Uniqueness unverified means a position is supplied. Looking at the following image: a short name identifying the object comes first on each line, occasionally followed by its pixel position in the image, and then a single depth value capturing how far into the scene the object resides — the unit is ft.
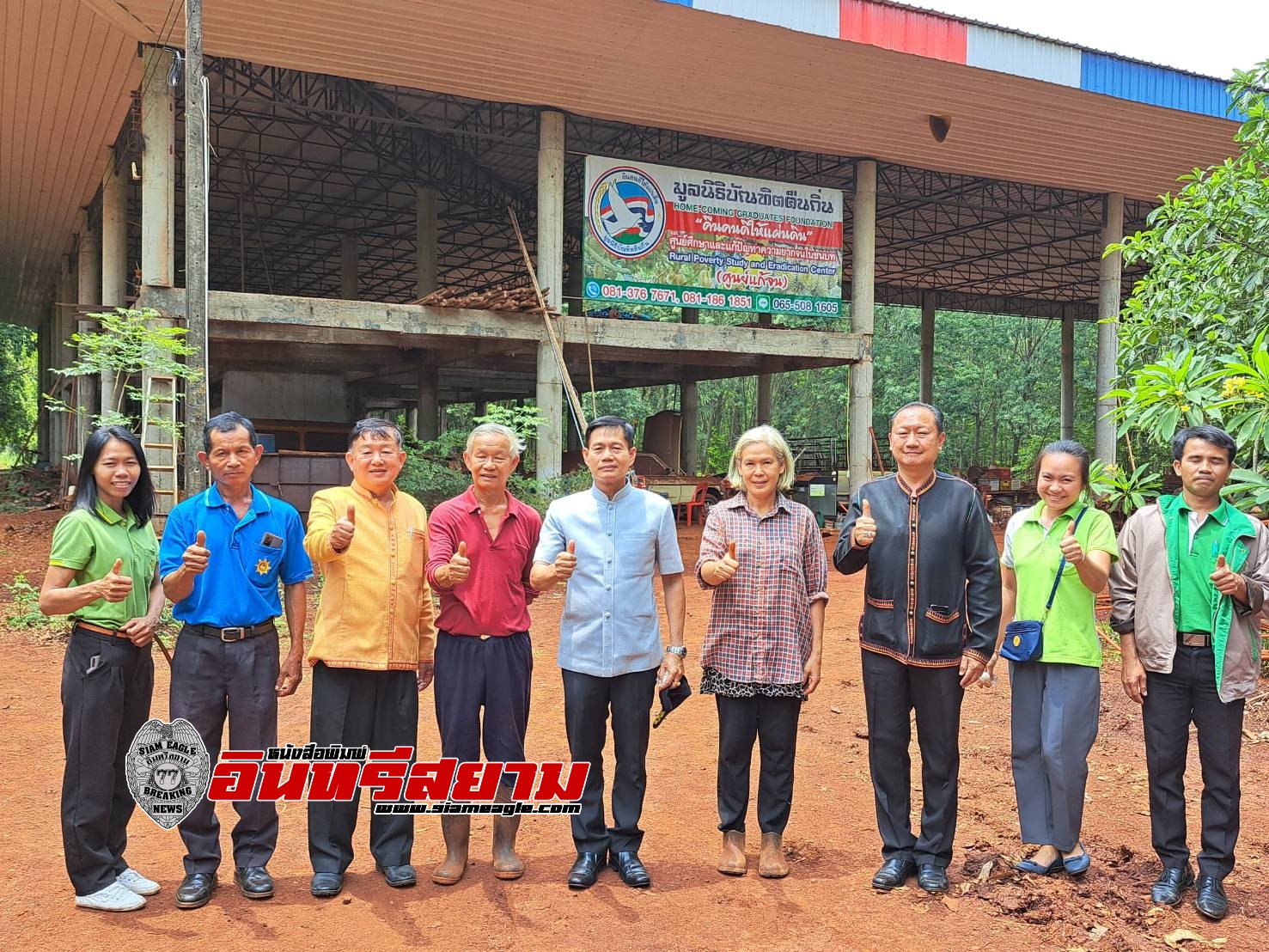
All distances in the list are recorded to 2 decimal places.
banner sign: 49.01
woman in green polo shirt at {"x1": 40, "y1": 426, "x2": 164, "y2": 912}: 10.91
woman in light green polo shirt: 12.14
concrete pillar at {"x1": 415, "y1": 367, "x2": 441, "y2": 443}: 66.13
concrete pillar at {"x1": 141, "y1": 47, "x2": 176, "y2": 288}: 40.19
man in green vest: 11.43
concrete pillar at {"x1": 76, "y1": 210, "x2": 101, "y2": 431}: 69.00
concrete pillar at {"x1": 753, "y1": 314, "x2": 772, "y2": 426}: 82.58
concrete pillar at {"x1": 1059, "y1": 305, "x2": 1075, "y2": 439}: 99.81
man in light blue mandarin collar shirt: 12.01
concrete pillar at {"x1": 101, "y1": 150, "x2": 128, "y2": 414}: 54.70
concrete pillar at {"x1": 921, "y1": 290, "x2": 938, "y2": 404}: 92.68
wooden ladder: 37.52
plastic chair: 67.10
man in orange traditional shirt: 11.55
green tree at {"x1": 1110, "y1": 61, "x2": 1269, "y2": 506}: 18.31
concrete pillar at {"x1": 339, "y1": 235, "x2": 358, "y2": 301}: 73.46
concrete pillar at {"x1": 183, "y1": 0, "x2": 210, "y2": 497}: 28.02
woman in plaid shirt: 12.11
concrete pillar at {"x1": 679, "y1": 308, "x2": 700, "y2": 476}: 82.12
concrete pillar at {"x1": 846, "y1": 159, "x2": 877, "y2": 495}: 55.77
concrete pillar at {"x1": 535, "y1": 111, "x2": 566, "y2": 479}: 47.96
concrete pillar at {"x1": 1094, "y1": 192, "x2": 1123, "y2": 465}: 61.62
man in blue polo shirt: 11.25
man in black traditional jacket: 11.93
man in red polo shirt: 11.84
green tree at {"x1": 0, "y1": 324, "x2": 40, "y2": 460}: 110.11
